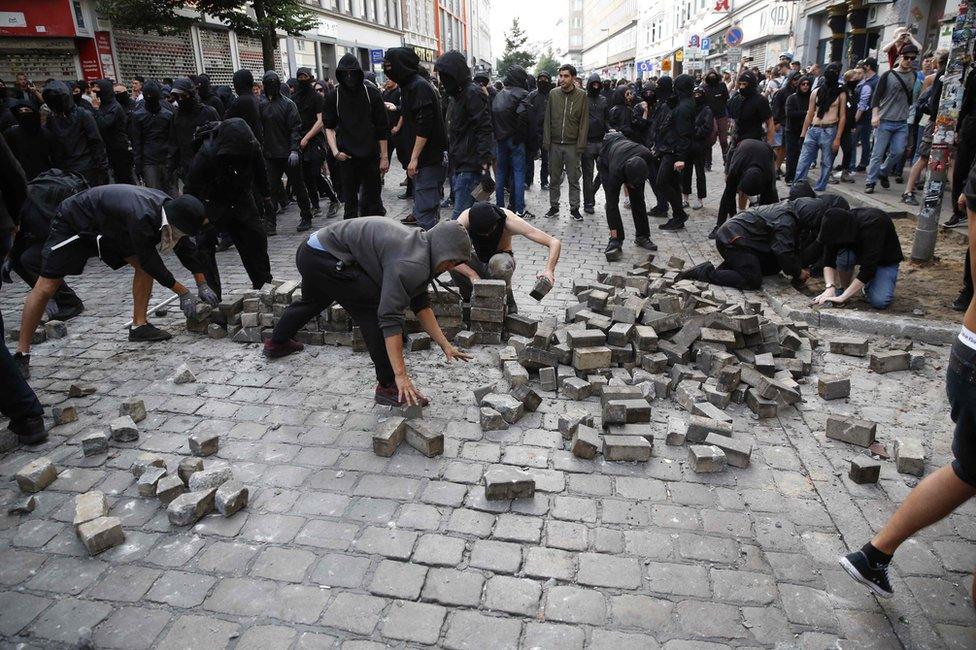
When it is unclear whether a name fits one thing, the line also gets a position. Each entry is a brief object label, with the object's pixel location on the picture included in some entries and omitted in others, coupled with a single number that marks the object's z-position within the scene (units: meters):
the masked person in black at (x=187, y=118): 8.61
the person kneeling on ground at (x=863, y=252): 5.69
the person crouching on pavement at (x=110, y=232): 5.14
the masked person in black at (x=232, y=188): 6.18
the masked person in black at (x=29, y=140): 8.02
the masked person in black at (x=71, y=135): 8.20
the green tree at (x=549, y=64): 88.06
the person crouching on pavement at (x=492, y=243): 4.83
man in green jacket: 9.22
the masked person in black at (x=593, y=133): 10.19
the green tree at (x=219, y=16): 15.70
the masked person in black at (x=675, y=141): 9.12
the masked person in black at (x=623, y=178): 7.88
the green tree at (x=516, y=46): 75.00
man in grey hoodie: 3.68
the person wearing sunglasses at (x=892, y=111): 10.22
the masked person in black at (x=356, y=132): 7.50
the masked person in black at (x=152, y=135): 9.03
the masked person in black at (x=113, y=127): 9.48
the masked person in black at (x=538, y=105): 10.96
